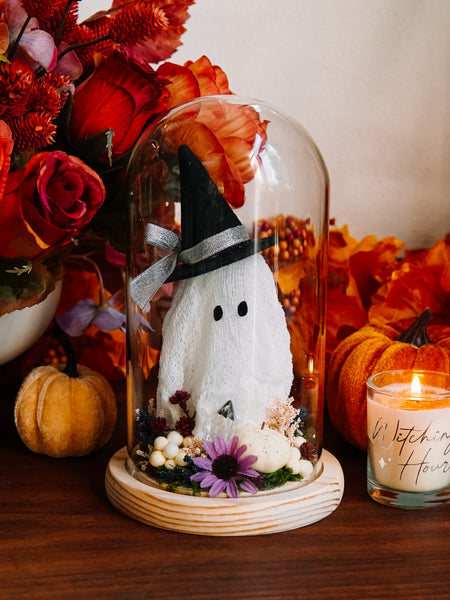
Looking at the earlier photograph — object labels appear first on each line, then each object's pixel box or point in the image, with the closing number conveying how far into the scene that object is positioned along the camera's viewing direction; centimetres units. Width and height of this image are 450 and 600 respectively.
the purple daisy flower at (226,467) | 57
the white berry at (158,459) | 59
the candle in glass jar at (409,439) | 58
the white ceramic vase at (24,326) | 72
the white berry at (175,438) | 59
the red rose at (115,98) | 66
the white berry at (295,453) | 60
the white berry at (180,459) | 58
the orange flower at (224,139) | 62
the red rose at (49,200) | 60
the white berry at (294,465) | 59
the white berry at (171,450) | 58
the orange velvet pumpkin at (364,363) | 69
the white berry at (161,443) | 59
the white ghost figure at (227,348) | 59
